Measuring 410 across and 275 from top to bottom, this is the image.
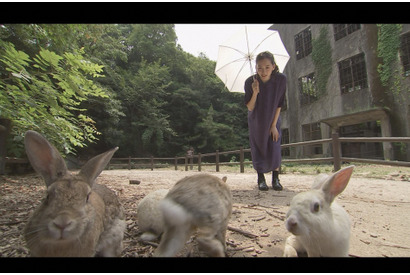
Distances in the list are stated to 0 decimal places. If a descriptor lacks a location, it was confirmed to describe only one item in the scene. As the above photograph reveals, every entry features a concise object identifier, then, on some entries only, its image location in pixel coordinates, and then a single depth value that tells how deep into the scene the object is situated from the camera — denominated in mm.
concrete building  9391
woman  2886
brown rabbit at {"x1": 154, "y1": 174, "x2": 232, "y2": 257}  738
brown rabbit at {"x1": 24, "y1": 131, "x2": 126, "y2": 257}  719
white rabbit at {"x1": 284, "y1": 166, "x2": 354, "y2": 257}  869
